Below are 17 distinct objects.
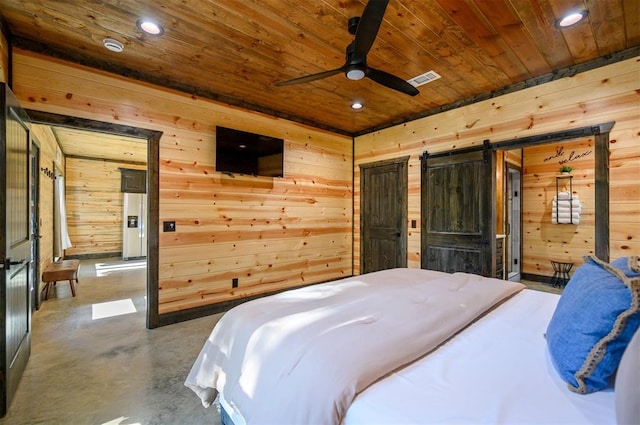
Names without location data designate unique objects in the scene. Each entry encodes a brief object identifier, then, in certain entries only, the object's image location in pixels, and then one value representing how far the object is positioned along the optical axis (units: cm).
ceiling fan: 172
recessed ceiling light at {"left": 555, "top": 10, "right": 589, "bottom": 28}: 217
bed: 87
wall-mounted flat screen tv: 367
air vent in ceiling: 313
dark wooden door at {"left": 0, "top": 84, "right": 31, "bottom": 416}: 188
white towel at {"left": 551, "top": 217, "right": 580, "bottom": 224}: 480
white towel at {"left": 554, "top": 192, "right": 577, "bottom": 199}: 484
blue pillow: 90
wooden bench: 403
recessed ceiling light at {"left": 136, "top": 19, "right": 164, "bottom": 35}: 227
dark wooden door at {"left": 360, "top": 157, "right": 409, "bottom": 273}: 448
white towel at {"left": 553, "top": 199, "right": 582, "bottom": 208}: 479
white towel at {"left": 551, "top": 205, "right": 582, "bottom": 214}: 479
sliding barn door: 357
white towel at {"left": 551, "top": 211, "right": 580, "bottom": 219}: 479
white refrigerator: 770
